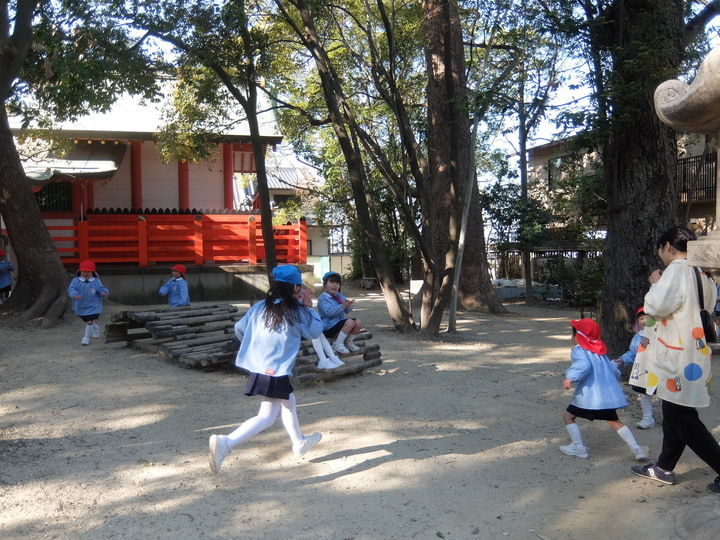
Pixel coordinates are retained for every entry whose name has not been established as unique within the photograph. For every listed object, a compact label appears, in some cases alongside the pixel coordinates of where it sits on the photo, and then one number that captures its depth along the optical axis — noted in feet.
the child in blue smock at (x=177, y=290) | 36.64
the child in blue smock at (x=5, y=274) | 43.42
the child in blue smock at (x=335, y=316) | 25.05
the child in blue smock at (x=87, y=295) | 31.81
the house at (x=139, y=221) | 51.37
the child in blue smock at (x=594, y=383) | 15.47
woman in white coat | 12.80
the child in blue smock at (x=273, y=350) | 14.24
